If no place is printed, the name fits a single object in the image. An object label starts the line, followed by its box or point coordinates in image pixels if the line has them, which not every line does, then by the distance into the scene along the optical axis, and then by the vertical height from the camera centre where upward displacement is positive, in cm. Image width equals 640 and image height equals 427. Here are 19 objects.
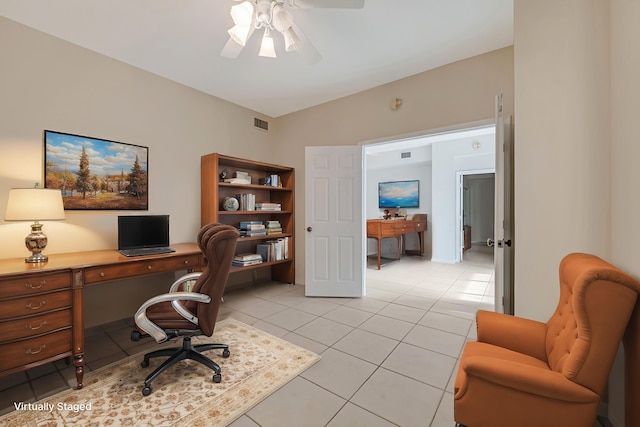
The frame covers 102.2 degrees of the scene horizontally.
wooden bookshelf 324 +23
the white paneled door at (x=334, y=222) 358 -14
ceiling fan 165 +133
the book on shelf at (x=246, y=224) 357 -16
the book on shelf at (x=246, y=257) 344 -60
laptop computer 247 -23
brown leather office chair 166 -66
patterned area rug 147 -117
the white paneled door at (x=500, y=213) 212 +0
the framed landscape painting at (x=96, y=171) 232 +40
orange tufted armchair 98 -65
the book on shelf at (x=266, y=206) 378 +9
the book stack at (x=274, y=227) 386 -22
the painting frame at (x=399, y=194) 677 +50
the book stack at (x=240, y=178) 338 +47
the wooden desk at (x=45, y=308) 157 -62
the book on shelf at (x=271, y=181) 391 +49
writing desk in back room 527 -33
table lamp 183 +2
